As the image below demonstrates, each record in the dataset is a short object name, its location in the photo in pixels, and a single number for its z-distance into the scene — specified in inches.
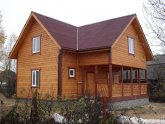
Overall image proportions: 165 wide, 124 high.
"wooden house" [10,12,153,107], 594.9
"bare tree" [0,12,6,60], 1370.7
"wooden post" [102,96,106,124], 238.5
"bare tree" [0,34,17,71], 1572.0
